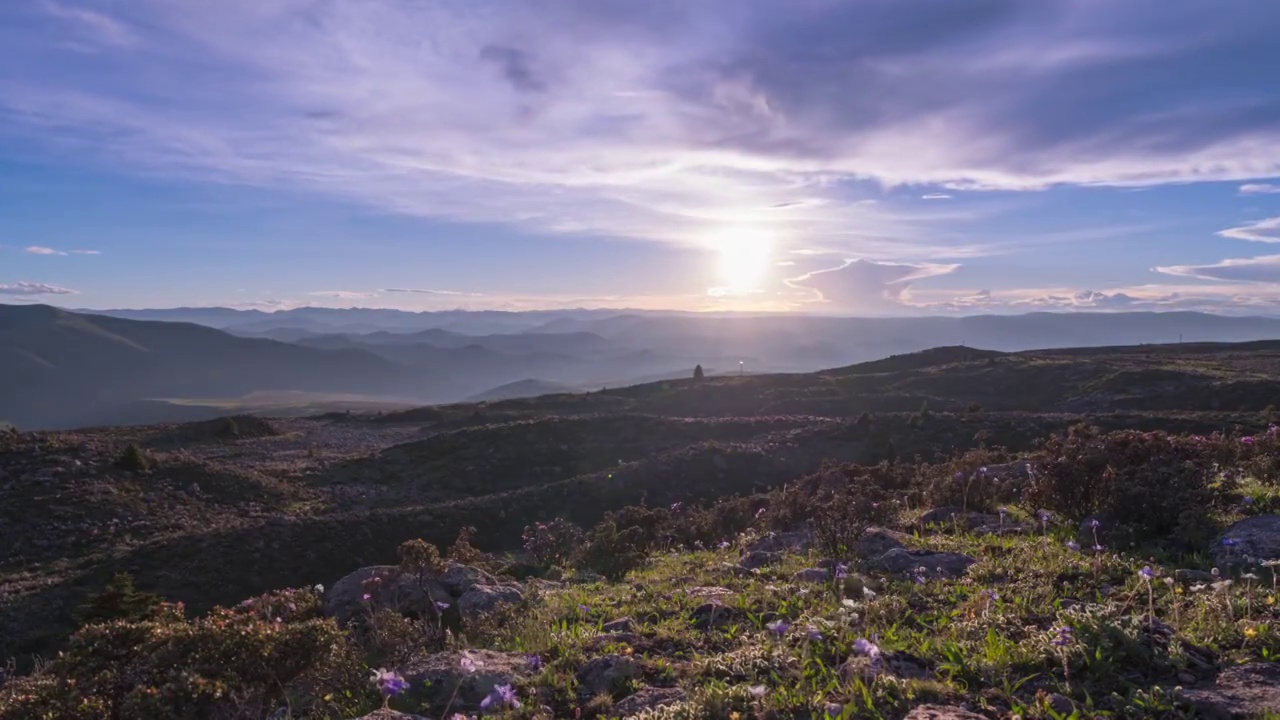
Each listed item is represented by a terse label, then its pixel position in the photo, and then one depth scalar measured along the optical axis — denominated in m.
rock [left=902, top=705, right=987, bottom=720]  3.51
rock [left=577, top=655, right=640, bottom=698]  4.50
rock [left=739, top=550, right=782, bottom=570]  7.77
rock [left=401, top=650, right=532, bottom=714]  4.36
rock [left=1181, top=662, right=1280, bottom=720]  3.42
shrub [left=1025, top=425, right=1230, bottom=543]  6.73
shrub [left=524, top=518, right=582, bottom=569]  10.76
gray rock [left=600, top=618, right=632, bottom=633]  5.58
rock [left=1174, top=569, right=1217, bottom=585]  5.30
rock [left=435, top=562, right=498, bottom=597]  6.82
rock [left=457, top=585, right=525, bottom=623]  6.27
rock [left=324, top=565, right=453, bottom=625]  6.38
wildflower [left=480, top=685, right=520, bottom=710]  3.34
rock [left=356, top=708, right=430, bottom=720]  3.84
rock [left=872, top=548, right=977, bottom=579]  6.26
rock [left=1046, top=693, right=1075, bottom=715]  3.64
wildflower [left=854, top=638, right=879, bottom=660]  3.38
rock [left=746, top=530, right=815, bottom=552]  8.33
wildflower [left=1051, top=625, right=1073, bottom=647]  3.99
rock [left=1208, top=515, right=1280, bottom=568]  5.52
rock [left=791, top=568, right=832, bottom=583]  6.41
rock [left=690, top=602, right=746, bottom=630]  5.61
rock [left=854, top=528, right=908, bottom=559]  7.22
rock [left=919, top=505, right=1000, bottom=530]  8.30
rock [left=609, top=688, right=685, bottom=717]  4.09
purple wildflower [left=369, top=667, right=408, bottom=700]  3.15
